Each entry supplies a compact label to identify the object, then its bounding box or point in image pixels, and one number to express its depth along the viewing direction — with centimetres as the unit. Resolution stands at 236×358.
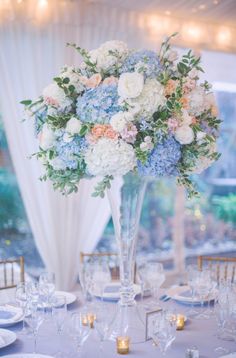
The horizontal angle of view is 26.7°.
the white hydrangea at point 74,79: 190
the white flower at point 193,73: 192
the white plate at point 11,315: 204
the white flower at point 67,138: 183
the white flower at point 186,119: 183
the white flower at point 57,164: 190
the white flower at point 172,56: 195
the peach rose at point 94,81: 186
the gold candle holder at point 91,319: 200
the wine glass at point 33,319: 183
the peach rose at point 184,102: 186
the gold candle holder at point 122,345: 178
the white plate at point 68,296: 237
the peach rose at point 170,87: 185
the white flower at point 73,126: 181
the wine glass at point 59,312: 185
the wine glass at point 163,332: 173
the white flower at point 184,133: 181
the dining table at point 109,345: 177
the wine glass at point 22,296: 192
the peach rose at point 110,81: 185
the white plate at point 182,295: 238
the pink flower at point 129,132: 177
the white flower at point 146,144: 177
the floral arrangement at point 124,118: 178
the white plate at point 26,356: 166
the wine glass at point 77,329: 168
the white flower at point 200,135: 185
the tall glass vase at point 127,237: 196
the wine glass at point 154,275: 237
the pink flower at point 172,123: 179
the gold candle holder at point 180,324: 204
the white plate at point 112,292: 242
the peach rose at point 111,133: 178
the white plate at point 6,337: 181
